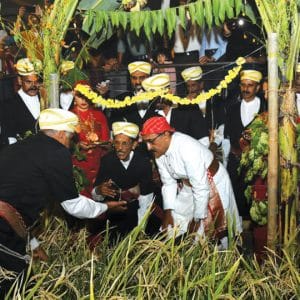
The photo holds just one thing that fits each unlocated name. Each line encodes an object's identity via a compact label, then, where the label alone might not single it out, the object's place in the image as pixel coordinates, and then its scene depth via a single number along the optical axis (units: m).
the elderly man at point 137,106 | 4.46
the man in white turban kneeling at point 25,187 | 2.83
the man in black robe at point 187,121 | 4.49
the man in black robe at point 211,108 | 4.59
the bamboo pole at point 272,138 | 3.46
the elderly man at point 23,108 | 4.44
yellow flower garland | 4.09
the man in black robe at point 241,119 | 4.48
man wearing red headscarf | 3.54
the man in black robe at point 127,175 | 4.12
